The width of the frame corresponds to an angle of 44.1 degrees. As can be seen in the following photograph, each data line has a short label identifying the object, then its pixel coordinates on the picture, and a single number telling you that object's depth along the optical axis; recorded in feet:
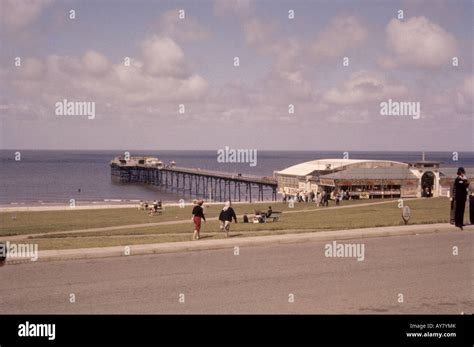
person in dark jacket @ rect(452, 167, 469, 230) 54.44
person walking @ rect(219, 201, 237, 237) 60.54
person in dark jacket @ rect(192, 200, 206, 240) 57.58
